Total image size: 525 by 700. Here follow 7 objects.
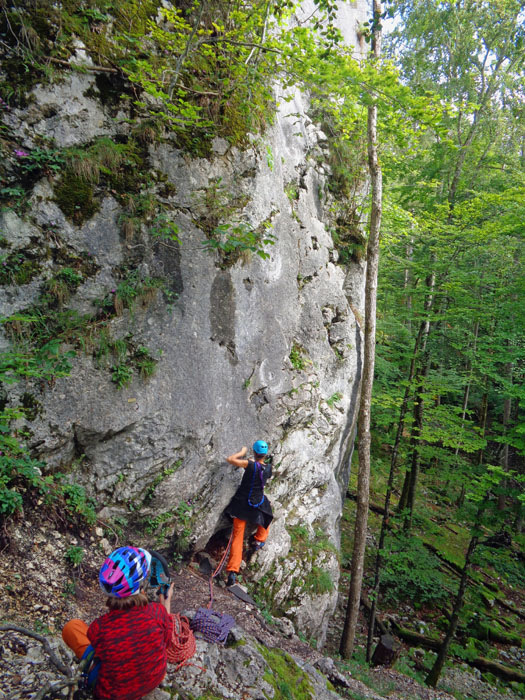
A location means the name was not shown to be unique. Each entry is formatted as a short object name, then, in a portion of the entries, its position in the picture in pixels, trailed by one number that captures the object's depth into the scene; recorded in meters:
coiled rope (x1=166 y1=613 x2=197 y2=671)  3.50
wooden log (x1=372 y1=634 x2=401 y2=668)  8.12
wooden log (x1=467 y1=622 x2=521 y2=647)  10.45
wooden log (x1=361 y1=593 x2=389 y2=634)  9.76
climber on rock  6.00
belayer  2.41
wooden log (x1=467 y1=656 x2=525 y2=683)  9.05
